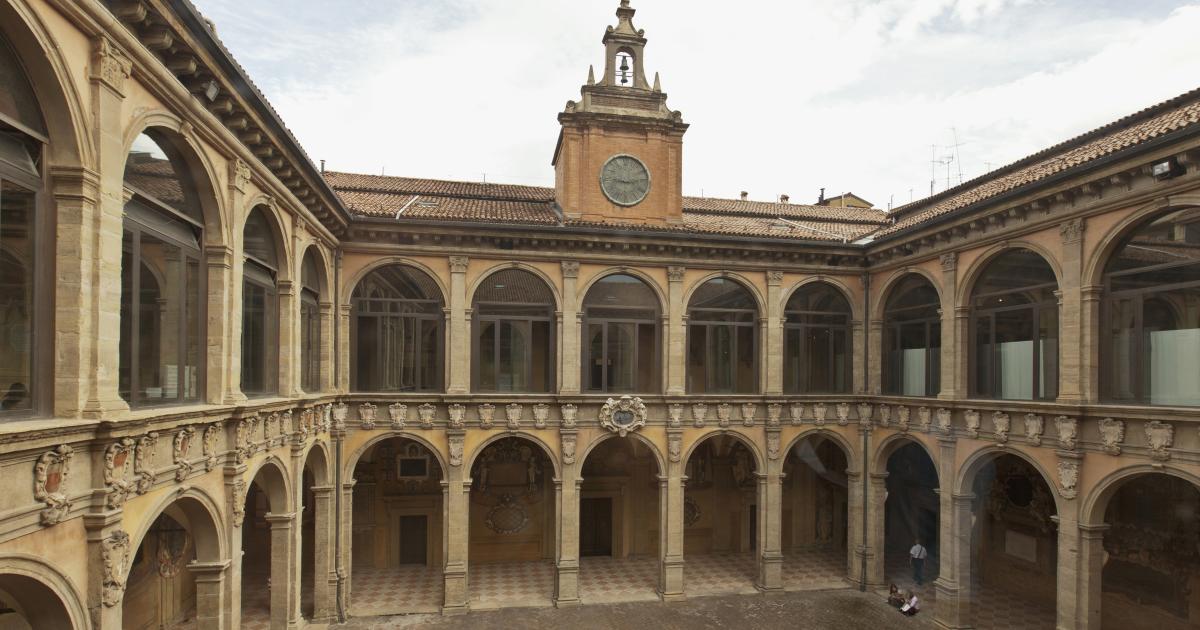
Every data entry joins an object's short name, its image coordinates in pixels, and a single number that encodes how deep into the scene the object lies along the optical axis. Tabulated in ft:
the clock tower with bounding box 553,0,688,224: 71.26
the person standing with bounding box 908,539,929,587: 70.23
